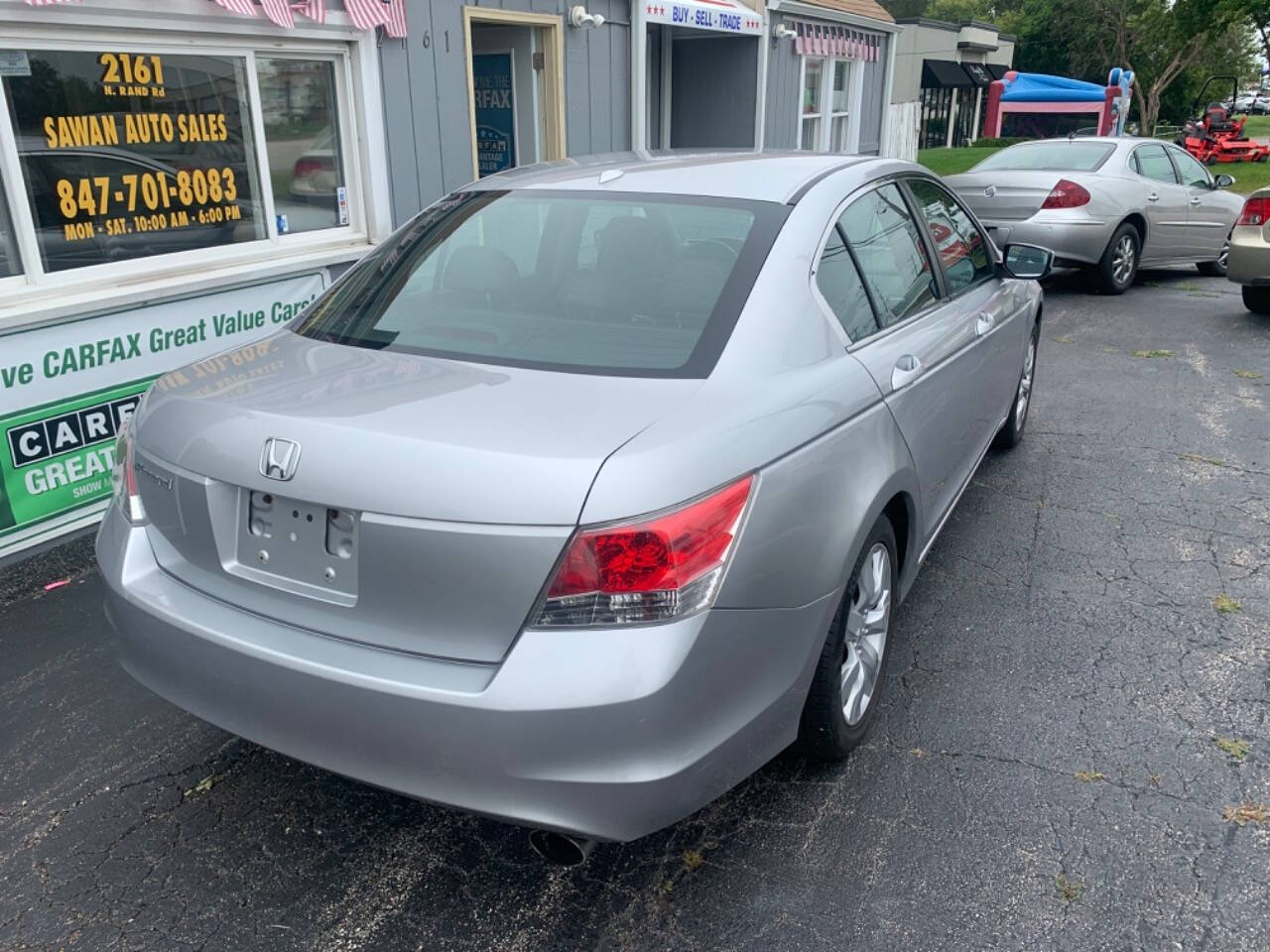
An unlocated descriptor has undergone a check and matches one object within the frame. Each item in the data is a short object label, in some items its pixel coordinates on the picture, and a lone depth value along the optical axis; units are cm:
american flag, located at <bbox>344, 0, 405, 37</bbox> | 612
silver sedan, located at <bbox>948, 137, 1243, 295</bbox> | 923
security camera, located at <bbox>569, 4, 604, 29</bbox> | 816
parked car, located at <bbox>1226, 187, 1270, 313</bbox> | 812
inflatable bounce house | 2153
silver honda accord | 199
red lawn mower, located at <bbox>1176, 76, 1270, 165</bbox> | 2669
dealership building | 460
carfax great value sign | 436
